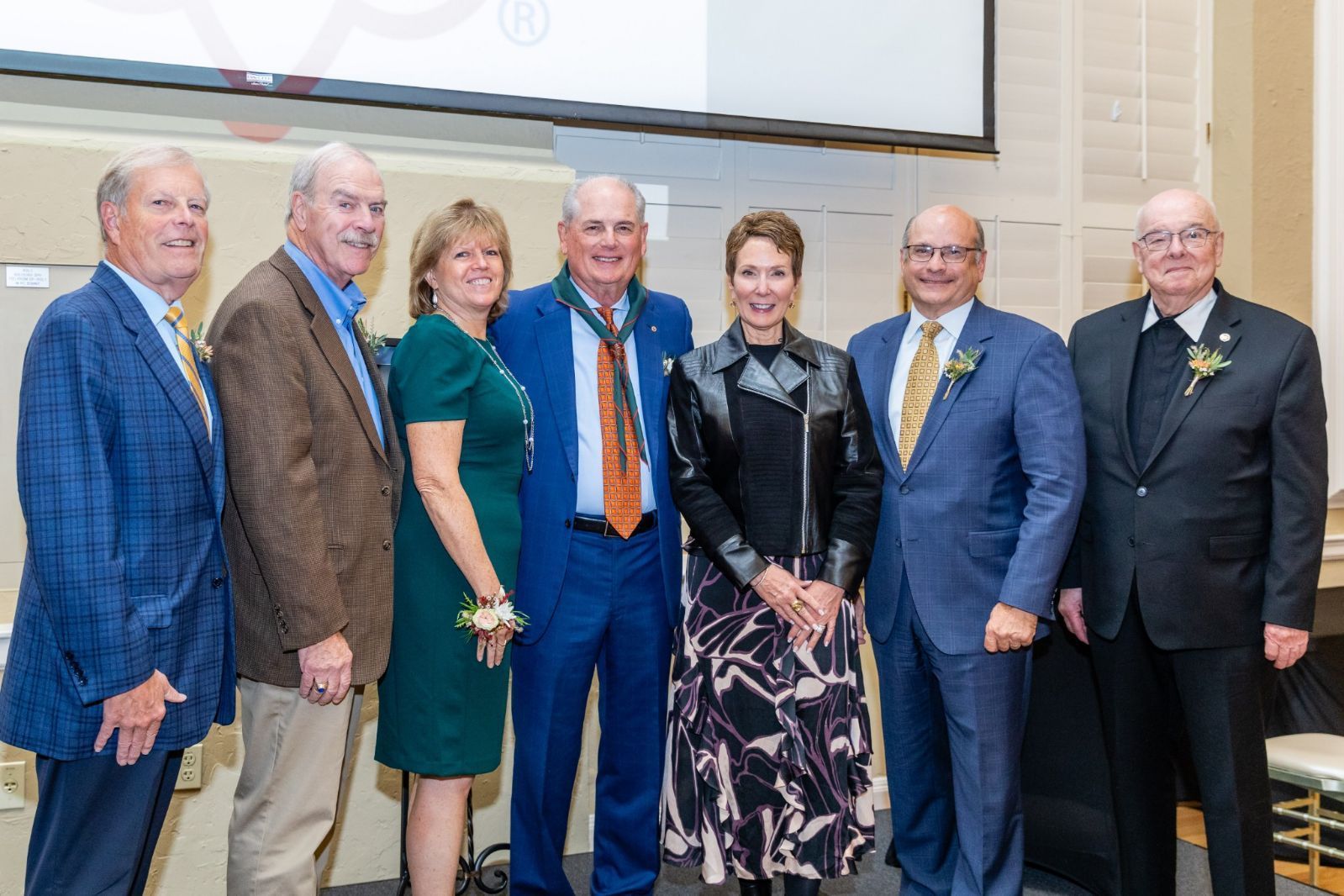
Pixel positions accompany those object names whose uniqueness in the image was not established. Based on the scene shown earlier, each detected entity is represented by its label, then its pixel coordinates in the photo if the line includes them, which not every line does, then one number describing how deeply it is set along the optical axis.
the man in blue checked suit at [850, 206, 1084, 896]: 2.67
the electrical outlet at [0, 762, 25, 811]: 3.03
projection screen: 3.05
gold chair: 3.20
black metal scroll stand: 3.02
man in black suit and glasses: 2.62
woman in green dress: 2.38
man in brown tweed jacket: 2.07
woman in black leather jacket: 2.60
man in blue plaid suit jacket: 1.82
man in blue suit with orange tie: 2.62
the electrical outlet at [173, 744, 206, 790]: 3.17
